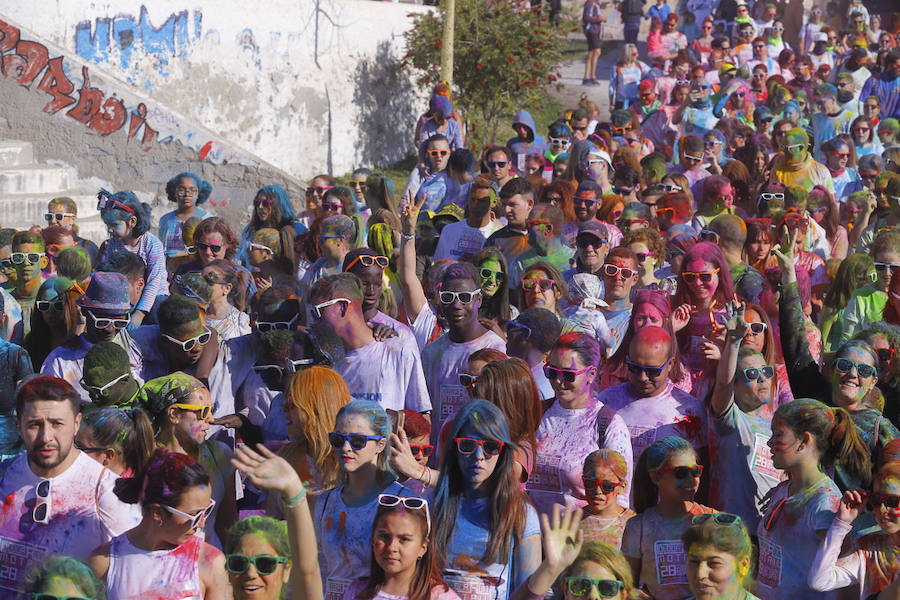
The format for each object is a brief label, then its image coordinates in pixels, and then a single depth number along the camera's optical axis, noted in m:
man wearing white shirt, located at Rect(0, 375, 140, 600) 9.91
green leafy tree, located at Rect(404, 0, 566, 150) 36.53
